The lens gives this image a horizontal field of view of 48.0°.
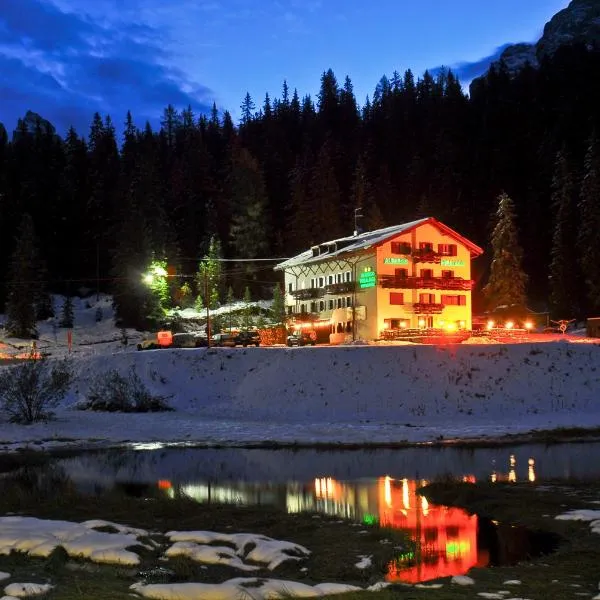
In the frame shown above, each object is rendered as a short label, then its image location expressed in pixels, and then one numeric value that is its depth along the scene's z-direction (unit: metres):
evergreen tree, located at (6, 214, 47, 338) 87.81
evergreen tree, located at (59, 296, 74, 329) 96.06
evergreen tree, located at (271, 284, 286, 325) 84.12
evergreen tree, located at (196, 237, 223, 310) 90.25
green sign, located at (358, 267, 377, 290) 66.38
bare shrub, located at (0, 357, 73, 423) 42.44
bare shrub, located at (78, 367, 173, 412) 48.56
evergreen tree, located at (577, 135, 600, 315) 75.06
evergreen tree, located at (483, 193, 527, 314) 81.38
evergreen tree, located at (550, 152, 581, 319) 81.31
